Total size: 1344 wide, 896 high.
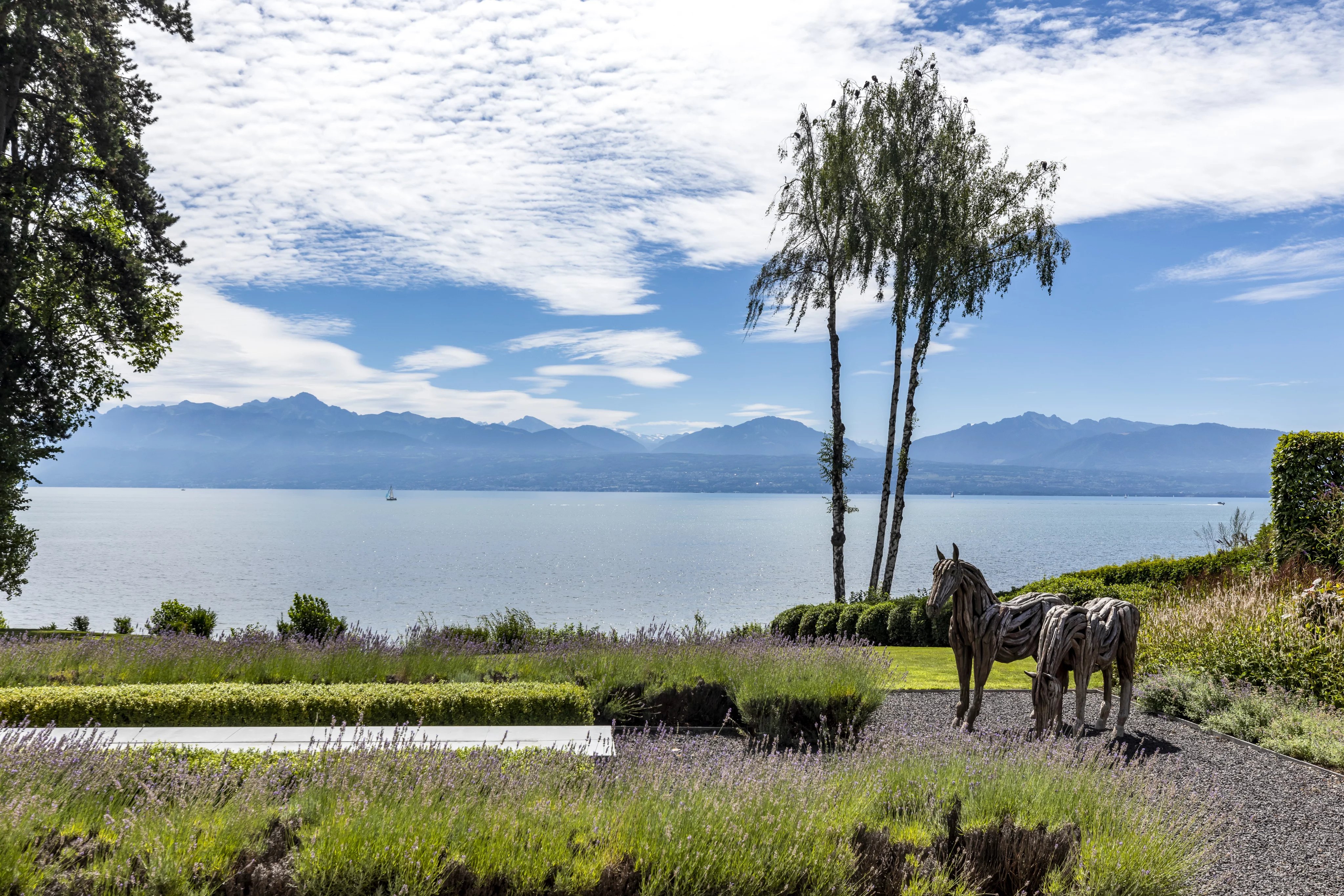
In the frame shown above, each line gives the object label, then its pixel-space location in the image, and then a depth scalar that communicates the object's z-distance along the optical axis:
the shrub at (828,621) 17.42
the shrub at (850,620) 17.22
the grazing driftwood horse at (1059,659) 7.60
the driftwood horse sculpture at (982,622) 7.81
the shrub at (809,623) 17.69
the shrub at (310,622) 14.70
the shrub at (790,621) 18.08
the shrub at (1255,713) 7.80
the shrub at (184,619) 16.02
